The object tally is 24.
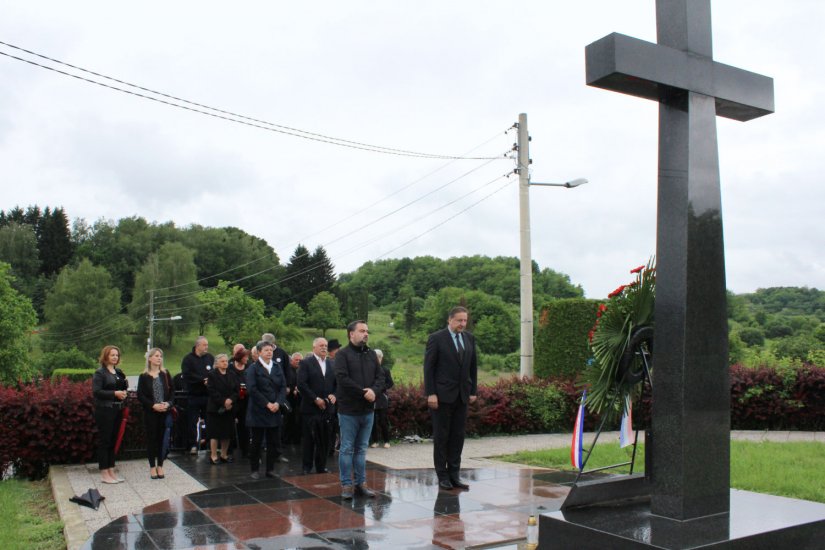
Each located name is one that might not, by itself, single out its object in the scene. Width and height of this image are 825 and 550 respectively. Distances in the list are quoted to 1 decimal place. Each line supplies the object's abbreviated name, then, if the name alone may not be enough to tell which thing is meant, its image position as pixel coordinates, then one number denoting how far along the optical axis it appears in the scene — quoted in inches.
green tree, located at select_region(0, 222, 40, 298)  3129.9
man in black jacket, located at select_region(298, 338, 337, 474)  373.1
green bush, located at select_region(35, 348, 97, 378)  1833.2
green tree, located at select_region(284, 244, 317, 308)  2992.1
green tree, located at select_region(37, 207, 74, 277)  3299.7
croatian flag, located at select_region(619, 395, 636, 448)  241.0
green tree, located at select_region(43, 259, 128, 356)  2625.5
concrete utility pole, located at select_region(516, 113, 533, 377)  652.1
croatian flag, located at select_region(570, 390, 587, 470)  247.6
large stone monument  191.9
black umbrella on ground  298.3
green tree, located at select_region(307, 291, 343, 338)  2731.3
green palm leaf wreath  230.1
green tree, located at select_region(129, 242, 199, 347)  2741.1
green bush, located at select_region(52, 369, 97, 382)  1278.3
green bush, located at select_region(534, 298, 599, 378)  722.8
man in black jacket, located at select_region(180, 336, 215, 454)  449.7
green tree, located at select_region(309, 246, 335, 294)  3004.4
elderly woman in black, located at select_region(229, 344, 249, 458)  432.9
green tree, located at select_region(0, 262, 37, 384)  1797.5
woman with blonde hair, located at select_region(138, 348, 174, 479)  372.8
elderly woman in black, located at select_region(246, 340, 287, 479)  371.9
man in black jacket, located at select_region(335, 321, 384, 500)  307.3
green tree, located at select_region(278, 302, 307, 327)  2579.0
